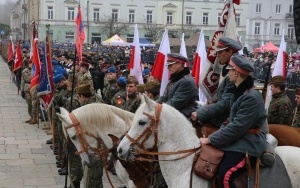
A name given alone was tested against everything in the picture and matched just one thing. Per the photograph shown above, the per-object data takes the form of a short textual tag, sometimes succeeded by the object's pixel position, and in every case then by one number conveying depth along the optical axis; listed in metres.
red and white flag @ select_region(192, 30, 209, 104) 10.20
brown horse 5.63
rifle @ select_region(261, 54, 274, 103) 5.33
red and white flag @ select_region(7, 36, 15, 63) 24.75
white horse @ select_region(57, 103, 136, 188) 5.99
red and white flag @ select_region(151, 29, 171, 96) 9.05
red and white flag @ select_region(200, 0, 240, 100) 6.86
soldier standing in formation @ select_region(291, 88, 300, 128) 7.86
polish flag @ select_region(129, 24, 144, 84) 10.70
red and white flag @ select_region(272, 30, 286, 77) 10.50
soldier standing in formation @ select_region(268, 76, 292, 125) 7.95
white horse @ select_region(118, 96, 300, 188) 4.73
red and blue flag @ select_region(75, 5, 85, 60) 8.45
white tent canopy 40.97
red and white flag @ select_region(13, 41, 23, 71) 19.98
